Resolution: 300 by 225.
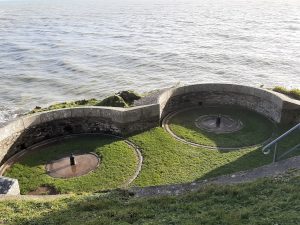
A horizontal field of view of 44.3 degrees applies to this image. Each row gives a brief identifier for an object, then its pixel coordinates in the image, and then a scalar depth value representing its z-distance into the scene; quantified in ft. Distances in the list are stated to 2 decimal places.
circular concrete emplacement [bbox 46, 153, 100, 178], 50.05
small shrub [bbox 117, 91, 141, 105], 79.36
